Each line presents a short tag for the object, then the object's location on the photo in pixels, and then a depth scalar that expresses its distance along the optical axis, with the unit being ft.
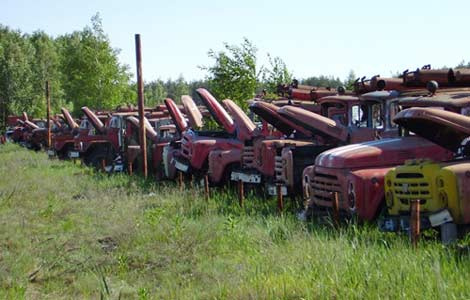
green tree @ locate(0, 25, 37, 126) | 193.36
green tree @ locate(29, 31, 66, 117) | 196.44
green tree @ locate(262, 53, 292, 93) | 87.15
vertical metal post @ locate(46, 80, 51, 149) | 112.86
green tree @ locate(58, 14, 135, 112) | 146.82
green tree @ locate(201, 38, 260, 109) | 85.76
